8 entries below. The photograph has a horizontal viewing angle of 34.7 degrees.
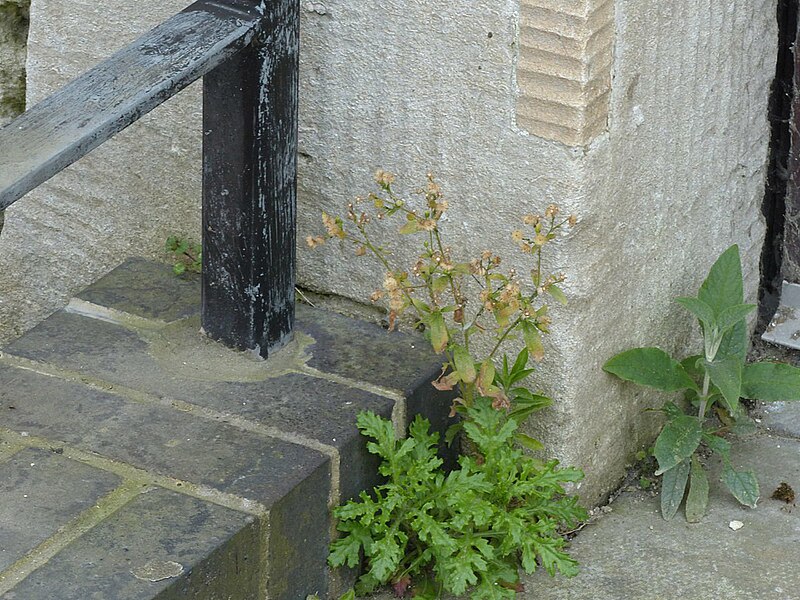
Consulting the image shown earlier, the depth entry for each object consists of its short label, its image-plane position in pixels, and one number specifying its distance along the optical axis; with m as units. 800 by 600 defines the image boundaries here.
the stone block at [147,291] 2.78
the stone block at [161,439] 2.26
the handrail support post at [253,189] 2.41
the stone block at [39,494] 2.07
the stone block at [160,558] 1.98
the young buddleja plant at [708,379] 2.72
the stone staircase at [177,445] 2.07
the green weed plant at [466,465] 2.39
